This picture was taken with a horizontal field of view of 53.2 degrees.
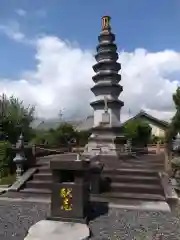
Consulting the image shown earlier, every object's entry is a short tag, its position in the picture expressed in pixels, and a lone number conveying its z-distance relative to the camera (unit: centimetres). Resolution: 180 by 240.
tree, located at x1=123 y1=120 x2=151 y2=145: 2421
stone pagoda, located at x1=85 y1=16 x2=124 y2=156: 1121
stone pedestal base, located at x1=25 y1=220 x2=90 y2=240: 385
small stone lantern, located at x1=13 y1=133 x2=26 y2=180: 780
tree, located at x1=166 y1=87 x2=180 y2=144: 1396
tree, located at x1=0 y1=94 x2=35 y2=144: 1973
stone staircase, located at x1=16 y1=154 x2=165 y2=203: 627
